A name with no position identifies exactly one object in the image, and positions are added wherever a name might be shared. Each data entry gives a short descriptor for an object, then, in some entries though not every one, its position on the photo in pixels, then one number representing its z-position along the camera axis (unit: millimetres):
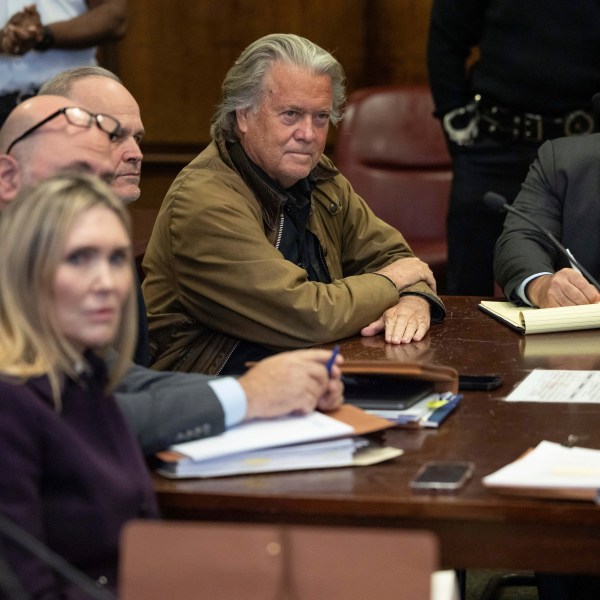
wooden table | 3461
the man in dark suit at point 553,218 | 6262
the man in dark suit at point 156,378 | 3842
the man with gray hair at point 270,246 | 5605
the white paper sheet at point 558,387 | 4523
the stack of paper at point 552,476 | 3432
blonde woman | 3199
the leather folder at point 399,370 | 4227
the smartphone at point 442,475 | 3549
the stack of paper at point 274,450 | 3723
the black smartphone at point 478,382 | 4656
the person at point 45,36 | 8211
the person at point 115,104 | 5477
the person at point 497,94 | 8187
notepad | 5656
